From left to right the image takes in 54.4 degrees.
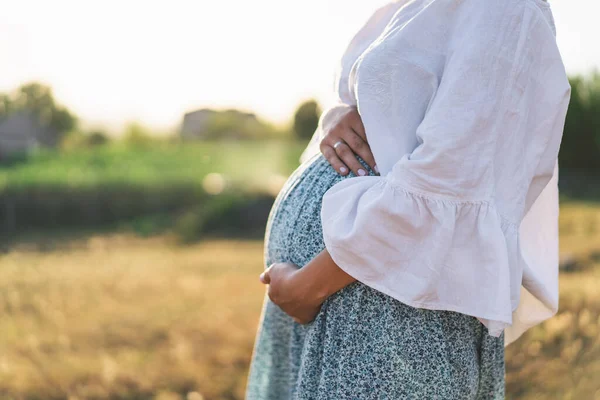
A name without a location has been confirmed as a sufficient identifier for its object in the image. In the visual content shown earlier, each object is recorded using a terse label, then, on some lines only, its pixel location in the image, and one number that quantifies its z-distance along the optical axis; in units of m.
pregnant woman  1.02
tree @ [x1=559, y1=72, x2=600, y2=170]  8.86
